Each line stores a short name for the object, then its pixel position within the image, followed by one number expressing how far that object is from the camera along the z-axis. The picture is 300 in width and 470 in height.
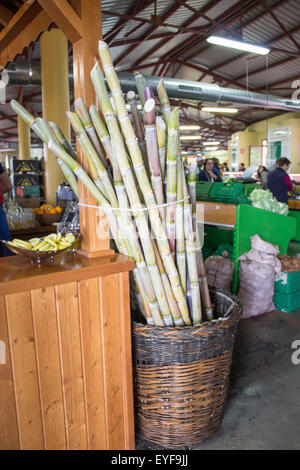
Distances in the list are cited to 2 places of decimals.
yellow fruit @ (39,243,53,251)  1.76
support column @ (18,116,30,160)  12.70
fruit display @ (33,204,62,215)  4.36
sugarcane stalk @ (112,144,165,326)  1.80
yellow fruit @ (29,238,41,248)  1.84
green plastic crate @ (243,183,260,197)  8.00
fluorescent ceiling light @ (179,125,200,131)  13.90
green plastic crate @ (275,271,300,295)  3.68
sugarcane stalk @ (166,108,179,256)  1.70
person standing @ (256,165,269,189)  8.44
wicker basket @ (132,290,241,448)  1.78
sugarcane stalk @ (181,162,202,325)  1.88
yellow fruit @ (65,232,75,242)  1.87
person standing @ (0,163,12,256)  3.40
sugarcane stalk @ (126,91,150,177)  1.88
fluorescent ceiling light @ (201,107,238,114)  10.33
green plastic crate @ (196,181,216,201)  4.50
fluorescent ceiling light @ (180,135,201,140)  18.63
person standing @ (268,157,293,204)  6.19
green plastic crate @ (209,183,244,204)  4.03
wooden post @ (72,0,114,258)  1.77
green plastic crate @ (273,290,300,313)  3.79
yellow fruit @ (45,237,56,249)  1.80
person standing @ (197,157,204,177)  5.99
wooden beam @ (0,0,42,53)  2.25
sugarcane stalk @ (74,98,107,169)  1.74
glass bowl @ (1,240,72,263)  1.68
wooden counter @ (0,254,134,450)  1.49
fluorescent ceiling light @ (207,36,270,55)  6.18
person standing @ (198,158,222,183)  5.84
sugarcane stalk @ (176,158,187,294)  1.85
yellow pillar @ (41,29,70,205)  5.69
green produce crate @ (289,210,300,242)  6.38
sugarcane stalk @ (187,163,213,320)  1.98
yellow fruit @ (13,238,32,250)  1.78
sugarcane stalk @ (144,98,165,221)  1.65
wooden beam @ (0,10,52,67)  2.21
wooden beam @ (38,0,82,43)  1.72
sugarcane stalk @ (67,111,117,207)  1.76
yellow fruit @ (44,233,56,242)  1.86
